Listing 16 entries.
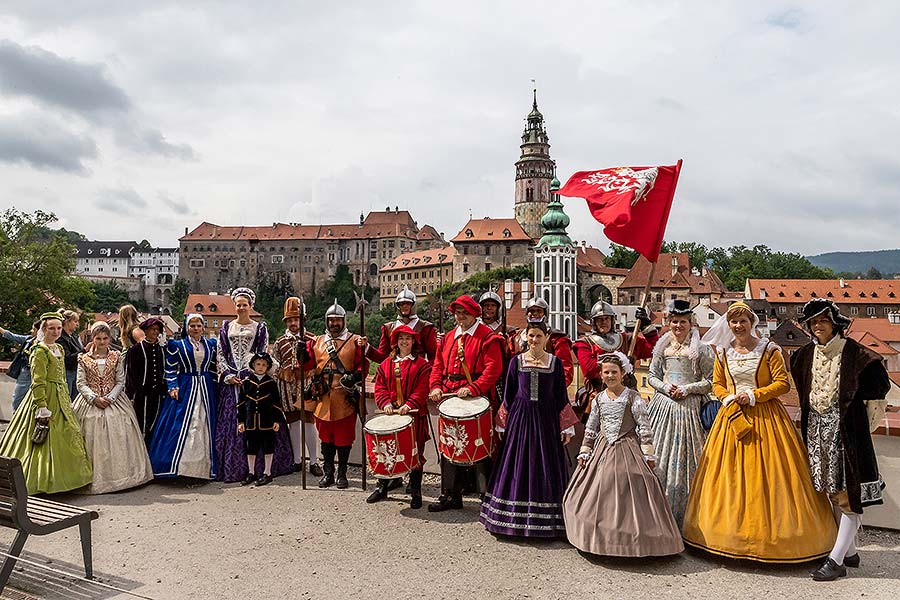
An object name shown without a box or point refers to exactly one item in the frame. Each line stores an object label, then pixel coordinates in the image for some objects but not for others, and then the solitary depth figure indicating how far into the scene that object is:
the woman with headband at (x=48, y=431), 6.14
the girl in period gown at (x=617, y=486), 4.54
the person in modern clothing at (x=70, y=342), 7.39
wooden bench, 4.07
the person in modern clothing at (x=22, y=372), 7.04
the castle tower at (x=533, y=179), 94.94
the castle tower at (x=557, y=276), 71.06
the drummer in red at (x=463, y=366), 5.75
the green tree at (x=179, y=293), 97.44
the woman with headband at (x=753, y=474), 4.44
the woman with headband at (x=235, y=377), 6.81
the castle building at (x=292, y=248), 94.94
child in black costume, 6.77
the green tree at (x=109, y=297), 93.75
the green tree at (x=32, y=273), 27.33
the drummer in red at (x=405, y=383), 6.07
